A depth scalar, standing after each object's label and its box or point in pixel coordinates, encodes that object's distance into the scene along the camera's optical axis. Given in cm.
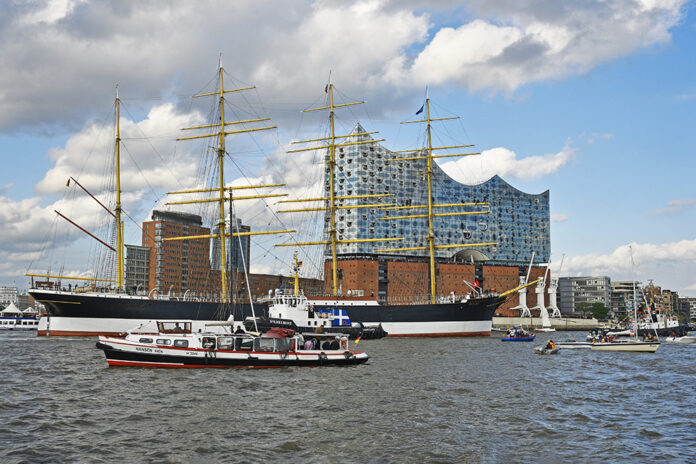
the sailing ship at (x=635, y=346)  5741
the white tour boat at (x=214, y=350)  3584
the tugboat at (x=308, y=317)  7262
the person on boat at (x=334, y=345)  3866
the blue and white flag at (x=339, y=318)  7694
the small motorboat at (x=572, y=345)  6208
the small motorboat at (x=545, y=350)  5600
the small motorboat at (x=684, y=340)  8618
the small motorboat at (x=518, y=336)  7838
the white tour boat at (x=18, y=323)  12085
